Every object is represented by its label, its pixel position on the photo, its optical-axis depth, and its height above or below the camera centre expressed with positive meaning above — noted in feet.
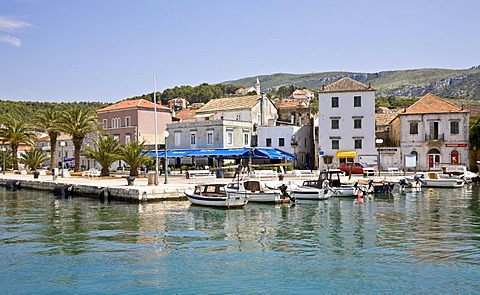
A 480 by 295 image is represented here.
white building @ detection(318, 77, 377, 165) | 178.50 +11.88
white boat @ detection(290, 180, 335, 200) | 104.42 -7.91
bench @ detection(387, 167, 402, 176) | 157.83 -5.64
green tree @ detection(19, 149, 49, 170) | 210.79 +0.95
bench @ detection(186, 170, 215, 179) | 138.41 -4.55
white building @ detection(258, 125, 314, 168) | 187.73 +6.39
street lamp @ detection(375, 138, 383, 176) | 156.87 -1.58
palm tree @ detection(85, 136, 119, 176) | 141.08 +2.29
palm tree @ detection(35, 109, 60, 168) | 182.46 +14.58
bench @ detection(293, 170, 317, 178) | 146.62 -5.25
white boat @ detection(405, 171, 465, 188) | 132.67 -7.36
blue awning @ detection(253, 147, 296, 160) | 170.12 +0.93
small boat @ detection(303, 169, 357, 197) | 109.60 -7.28
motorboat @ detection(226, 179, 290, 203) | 97.40 -6.94
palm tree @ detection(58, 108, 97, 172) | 162.71 +12.02
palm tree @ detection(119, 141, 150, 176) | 135.33 +0.86
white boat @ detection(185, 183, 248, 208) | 91.09 -7.37
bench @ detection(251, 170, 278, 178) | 139.33 -5.00
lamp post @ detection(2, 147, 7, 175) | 215.45 +4.45
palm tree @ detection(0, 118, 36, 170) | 203.00 +11.73
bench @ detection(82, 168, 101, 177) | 161.88 -4.38
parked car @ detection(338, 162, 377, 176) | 156.04 -4.36
